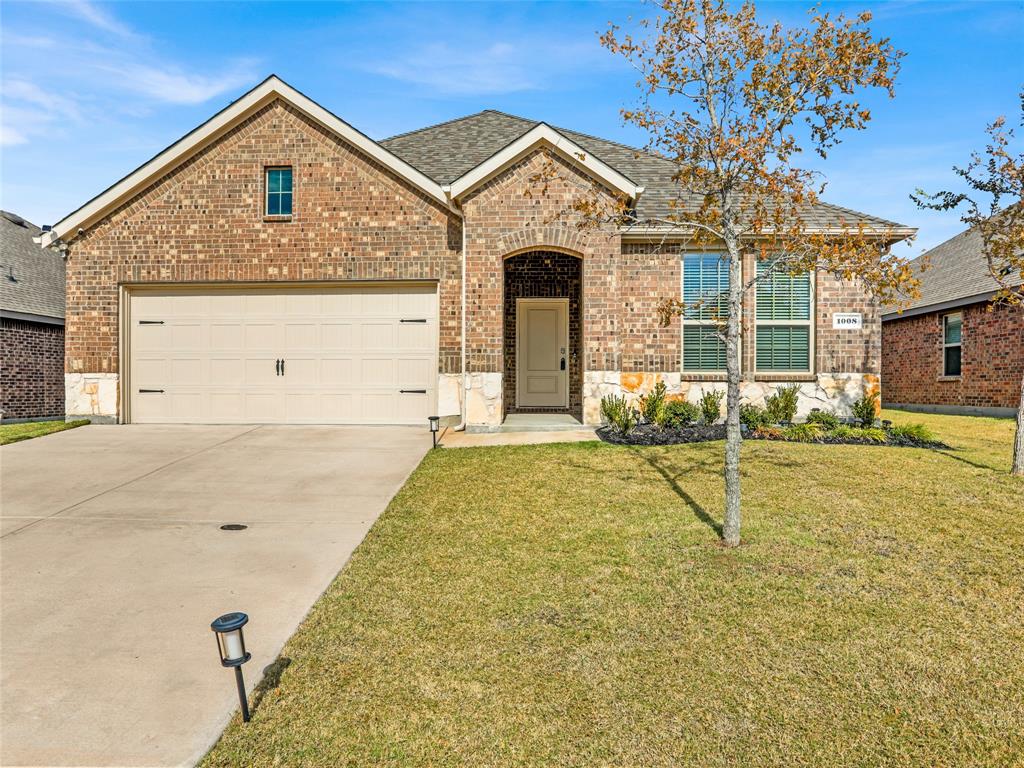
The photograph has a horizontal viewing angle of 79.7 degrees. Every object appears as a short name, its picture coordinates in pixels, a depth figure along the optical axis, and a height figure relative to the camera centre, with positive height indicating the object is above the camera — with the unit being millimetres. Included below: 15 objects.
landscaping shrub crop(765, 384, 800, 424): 11180 -469
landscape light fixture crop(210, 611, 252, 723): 2846 -1226
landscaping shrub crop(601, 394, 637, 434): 10086 -579
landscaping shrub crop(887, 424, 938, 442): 9727 -867
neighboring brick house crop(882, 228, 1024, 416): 15312 +1008
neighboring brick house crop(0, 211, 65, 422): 14438 +1136
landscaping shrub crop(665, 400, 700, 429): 10930 -606
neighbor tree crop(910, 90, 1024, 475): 7922 +2248
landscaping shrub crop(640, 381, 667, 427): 10922 -458
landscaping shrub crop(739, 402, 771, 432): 10711 -653
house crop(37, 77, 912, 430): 11664 +1625
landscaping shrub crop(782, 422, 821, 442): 9789 -858
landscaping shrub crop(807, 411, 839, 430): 10516 -686
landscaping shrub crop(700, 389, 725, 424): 11234 -489
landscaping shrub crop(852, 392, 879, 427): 11133 -557
